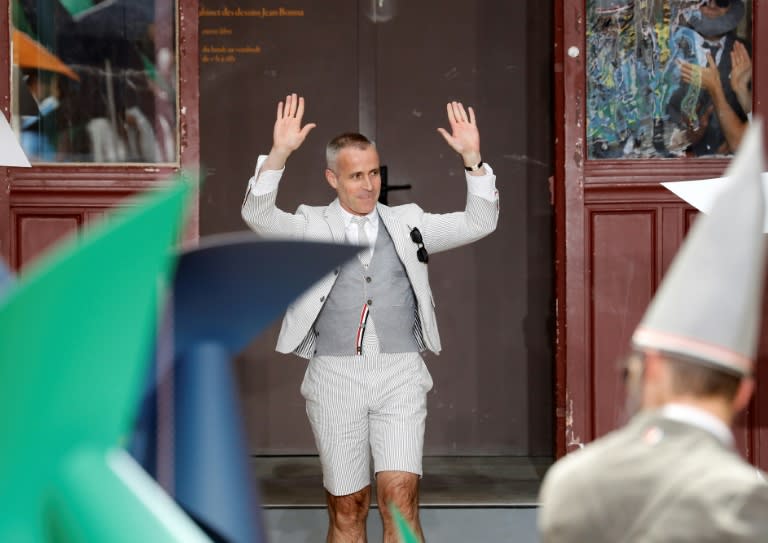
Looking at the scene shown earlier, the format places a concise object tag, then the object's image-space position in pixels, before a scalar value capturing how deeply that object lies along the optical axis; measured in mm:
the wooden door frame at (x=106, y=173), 11102
